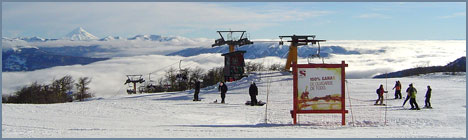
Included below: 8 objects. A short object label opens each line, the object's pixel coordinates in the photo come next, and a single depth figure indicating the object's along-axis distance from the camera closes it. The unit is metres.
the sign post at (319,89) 16.80
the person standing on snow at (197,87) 29.22
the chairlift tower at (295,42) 41.95
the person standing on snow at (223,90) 27.22
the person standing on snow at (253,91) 24.66
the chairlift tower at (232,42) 49.19
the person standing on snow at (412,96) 22.33
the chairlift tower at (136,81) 69.18
